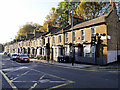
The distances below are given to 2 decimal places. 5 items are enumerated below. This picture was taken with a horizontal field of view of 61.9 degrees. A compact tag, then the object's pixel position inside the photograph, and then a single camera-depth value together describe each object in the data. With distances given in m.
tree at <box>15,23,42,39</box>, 64.31
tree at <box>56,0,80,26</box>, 38.42
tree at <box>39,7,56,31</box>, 42.81
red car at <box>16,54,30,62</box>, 21.36
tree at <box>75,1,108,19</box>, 30.36
